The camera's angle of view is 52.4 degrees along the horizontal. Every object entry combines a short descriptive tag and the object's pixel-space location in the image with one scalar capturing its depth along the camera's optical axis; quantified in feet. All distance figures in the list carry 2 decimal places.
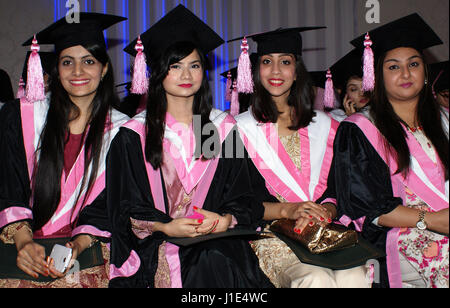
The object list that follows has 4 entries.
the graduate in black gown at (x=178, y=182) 7.54
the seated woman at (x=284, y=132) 9.61
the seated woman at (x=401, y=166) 7.41
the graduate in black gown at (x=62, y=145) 8.38
